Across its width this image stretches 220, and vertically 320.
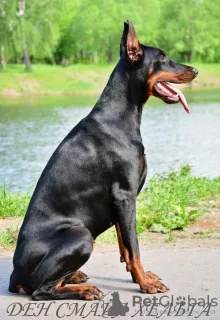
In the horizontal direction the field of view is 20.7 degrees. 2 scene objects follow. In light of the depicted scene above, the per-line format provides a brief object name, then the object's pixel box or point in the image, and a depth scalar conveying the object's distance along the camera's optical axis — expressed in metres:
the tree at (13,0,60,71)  51.72
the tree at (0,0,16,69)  50.97
